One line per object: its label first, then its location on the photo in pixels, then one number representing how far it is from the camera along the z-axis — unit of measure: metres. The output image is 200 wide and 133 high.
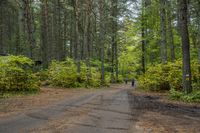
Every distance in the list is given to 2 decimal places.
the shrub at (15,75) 17.77
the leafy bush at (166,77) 21.30
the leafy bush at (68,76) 25.33
